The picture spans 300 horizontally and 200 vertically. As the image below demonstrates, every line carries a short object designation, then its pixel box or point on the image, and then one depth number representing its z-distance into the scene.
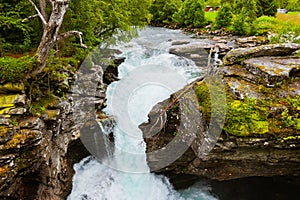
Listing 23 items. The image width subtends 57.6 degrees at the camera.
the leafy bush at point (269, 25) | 18.58
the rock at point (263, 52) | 7.77
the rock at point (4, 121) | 5.30
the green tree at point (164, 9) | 31.12
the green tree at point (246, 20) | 20.72
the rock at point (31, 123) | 5.58
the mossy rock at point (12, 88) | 5.86
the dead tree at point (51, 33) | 5.77
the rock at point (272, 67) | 6.80
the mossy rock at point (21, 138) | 5.11
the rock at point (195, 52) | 14.59
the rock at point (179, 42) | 18.45
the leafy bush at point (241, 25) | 20.71
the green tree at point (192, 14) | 25.55
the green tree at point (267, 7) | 24.78
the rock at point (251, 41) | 17.25
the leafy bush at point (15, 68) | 5.86
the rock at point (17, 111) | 5.54
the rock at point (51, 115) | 6.23
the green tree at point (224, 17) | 22.78
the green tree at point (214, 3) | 37.99
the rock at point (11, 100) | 5.63
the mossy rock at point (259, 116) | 5.93
